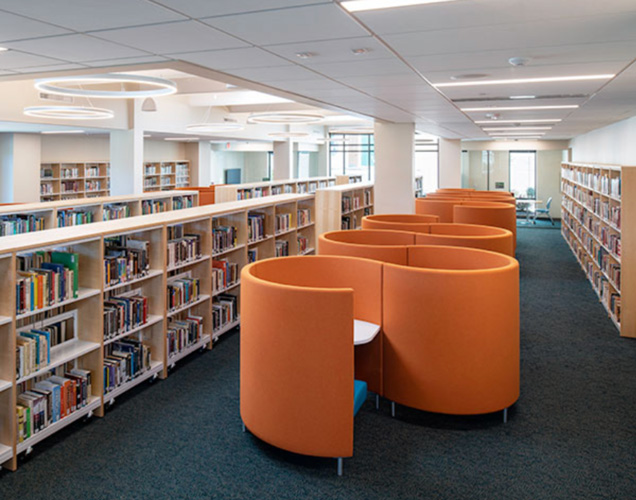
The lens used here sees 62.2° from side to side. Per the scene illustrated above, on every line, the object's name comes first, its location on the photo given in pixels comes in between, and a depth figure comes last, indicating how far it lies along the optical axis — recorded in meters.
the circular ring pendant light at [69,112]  8.68
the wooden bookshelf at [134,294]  3.45
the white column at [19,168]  12.84
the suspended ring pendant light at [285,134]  18.12
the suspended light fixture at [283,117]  11.63
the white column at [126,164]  12.07
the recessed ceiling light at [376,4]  2.86
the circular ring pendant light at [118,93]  5.72
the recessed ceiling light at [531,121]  10.22
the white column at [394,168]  10.20
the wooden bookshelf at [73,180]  14.25
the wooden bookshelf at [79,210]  6.95
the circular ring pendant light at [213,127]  13.34
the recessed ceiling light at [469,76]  5.07
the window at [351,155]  24.88
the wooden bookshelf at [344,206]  8.56
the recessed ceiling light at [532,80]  5.23
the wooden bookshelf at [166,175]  17.70
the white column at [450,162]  16.72
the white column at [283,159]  20.04
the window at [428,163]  24.56
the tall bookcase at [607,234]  6.13
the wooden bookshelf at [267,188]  10.42
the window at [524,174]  20.58
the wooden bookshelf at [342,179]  15.85
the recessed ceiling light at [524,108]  7.76
